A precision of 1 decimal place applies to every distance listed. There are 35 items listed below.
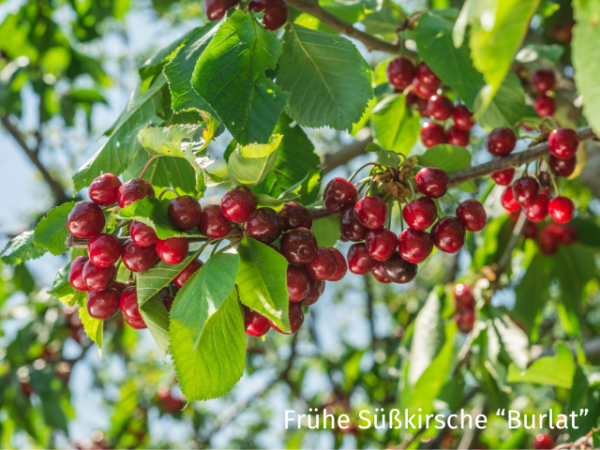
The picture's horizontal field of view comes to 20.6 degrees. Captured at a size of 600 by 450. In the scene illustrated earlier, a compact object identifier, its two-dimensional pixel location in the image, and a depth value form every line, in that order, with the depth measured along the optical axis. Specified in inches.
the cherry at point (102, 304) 39.5
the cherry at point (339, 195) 40.9
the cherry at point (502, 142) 43.4
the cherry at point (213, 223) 38.7
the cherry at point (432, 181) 40.7
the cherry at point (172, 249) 38.3
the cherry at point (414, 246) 40.5
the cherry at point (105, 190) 39.6
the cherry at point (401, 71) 47.3
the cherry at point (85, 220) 38.9
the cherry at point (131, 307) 39.3
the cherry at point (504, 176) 45.2
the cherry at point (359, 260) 41.2
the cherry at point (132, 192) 39.0
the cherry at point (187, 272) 39.3
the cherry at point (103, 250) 38.8
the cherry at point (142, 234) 38.5
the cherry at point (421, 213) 40.3
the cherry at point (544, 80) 51.7
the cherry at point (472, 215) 41.5
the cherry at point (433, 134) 48.2
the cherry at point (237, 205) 38.6
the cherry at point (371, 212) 40.3
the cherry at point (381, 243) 40.5
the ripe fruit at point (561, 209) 43.6
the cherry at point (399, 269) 40.9
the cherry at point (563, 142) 42.7
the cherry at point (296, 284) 38.8
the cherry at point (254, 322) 39.6
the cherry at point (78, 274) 39.6
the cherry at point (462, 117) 47.6
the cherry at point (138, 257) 38.8
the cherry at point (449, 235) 40.8
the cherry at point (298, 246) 38.7
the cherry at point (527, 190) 43.5
